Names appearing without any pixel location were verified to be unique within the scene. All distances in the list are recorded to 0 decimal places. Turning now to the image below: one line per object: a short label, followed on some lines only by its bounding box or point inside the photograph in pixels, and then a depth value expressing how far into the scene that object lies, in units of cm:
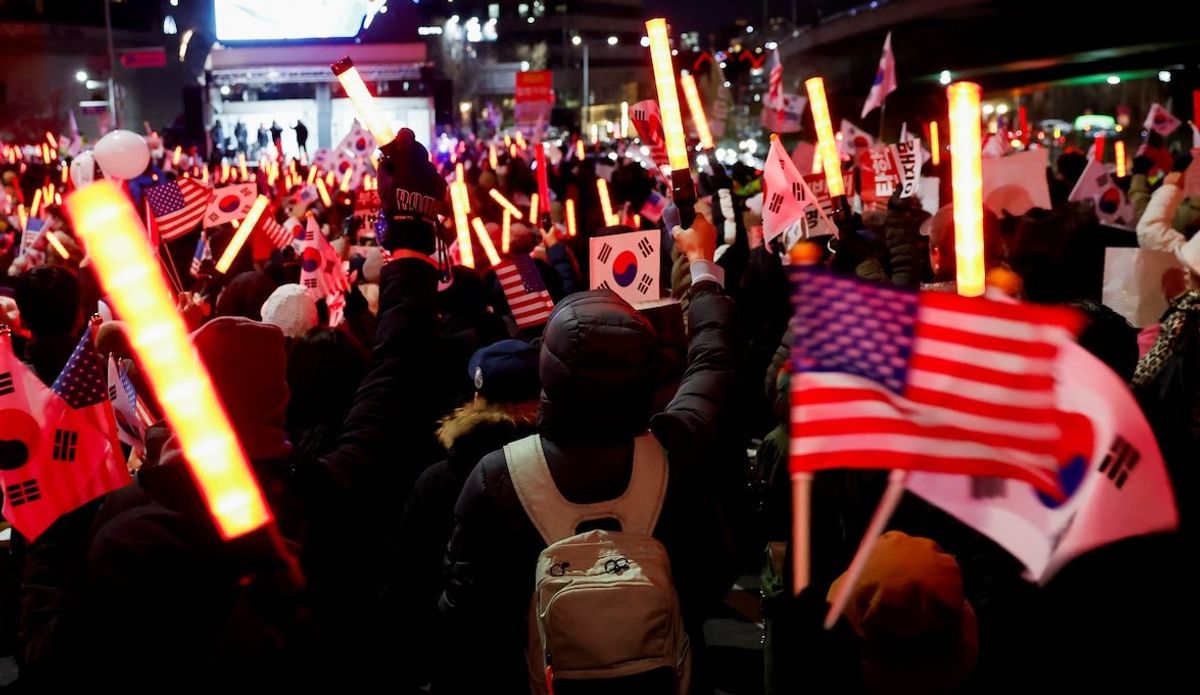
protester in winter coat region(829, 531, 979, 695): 239
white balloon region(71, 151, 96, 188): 985
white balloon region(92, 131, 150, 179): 916
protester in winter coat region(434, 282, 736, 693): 257
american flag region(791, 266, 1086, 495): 189
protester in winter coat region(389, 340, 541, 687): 338
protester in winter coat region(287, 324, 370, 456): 413
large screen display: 3597
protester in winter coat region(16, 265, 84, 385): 457
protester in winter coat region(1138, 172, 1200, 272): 704
